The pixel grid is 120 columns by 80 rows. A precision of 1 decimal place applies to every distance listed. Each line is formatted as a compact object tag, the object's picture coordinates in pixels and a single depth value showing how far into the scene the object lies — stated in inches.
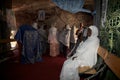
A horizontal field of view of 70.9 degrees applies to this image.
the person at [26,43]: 135.2
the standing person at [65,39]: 171.1
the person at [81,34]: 128.1
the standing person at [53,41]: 174.3
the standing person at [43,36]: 190.3
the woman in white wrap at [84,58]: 75.0
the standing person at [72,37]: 170.5
